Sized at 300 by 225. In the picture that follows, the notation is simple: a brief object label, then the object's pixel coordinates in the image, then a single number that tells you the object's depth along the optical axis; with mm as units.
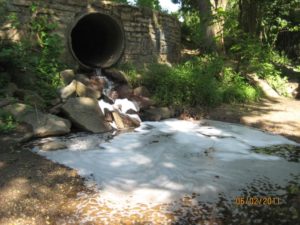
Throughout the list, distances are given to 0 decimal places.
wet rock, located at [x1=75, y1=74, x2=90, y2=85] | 7762
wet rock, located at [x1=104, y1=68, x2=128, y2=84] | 8430
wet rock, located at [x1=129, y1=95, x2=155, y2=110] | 7812
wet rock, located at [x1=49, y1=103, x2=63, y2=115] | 6265
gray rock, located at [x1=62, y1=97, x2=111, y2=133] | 6152
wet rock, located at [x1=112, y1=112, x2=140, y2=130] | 6801
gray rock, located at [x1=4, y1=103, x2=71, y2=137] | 5531
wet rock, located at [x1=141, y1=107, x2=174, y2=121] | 7453
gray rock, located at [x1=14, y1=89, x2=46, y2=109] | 6189
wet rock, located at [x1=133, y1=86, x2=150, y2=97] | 8216
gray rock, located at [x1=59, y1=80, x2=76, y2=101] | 6702
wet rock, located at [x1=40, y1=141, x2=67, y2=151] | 4992
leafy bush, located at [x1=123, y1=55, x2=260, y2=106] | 8328
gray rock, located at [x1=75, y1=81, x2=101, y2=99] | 7016
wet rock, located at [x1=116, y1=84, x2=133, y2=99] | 8031
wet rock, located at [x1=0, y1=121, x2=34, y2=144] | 5101
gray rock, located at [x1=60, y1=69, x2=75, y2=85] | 7534
